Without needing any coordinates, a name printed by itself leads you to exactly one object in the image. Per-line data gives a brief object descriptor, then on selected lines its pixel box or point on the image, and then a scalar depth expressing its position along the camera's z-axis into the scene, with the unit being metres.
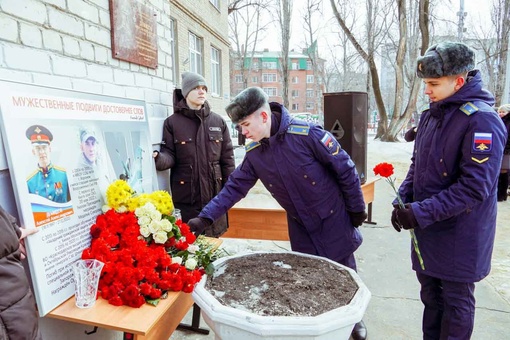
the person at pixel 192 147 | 2.76
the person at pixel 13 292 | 1.08
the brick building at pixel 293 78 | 53.43
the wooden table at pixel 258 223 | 3.62
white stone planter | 1.20
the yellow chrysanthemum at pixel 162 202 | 1.76
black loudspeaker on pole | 4.54
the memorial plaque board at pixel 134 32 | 2.13
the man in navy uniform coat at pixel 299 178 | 1.93
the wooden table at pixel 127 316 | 1.23
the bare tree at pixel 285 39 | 15.02
